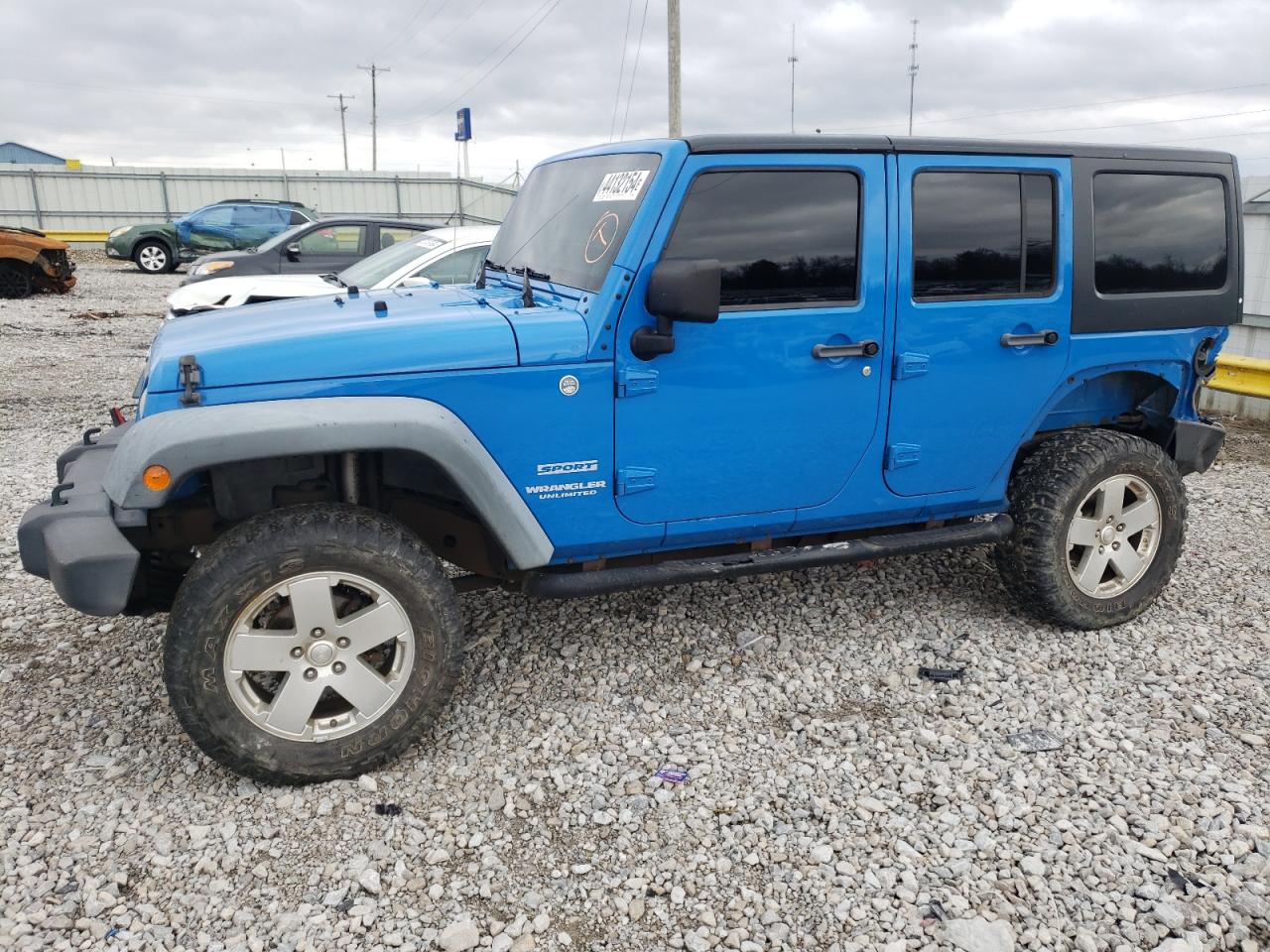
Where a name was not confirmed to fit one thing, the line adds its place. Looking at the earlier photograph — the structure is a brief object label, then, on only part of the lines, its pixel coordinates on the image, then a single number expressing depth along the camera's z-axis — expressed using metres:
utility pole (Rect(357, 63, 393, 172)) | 61.56
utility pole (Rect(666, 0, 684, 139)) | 17.89
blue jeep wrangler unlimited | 2.97
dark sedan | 11.00
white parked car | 7.79
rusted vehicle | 14.97
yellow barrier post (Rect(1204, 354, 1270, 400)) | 7.89
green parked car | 20.02
